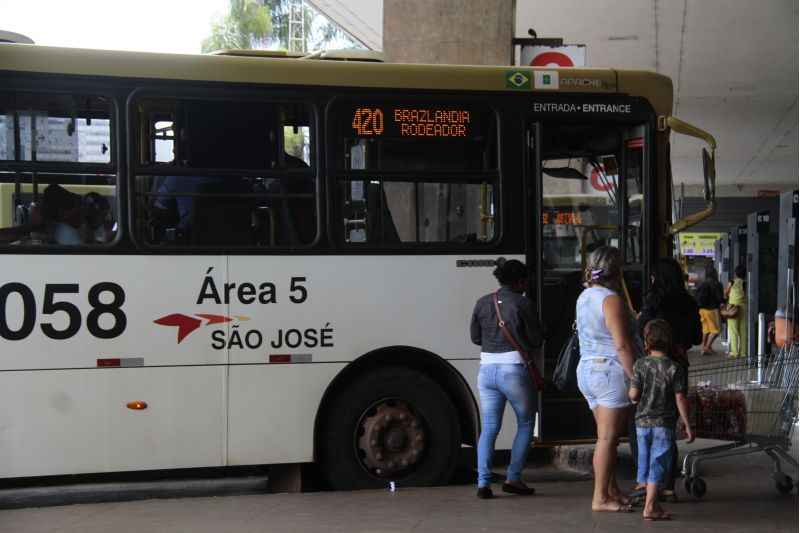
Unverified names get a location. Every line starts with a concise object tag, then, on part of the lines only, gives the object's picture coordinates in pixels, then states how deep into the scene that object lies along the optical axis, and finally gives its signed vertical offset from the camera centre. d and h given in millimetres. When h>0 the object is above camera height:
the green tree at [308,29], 73125 +13167
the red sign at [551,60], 13335 +2027
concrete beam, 13312 +2325
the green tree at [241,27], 71000 +12868
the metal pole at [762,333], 17245 -1346
